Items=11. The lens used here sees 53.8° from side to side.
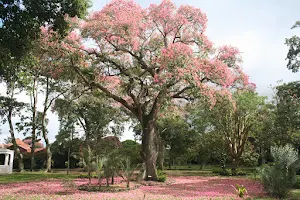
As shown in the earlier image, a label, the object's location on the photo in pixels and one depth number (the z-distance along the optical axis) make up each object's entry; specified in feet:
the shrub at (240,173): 87.81
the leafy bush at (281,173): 39.52
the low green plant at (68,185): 46.77
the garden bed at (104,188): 43.93
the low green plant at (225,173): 86.68
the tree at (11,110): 100.94
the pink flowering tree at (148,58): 53.21
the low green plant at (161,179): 60.70
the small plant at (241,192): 38.27
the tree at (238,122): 87.60
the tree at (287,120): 65.10
